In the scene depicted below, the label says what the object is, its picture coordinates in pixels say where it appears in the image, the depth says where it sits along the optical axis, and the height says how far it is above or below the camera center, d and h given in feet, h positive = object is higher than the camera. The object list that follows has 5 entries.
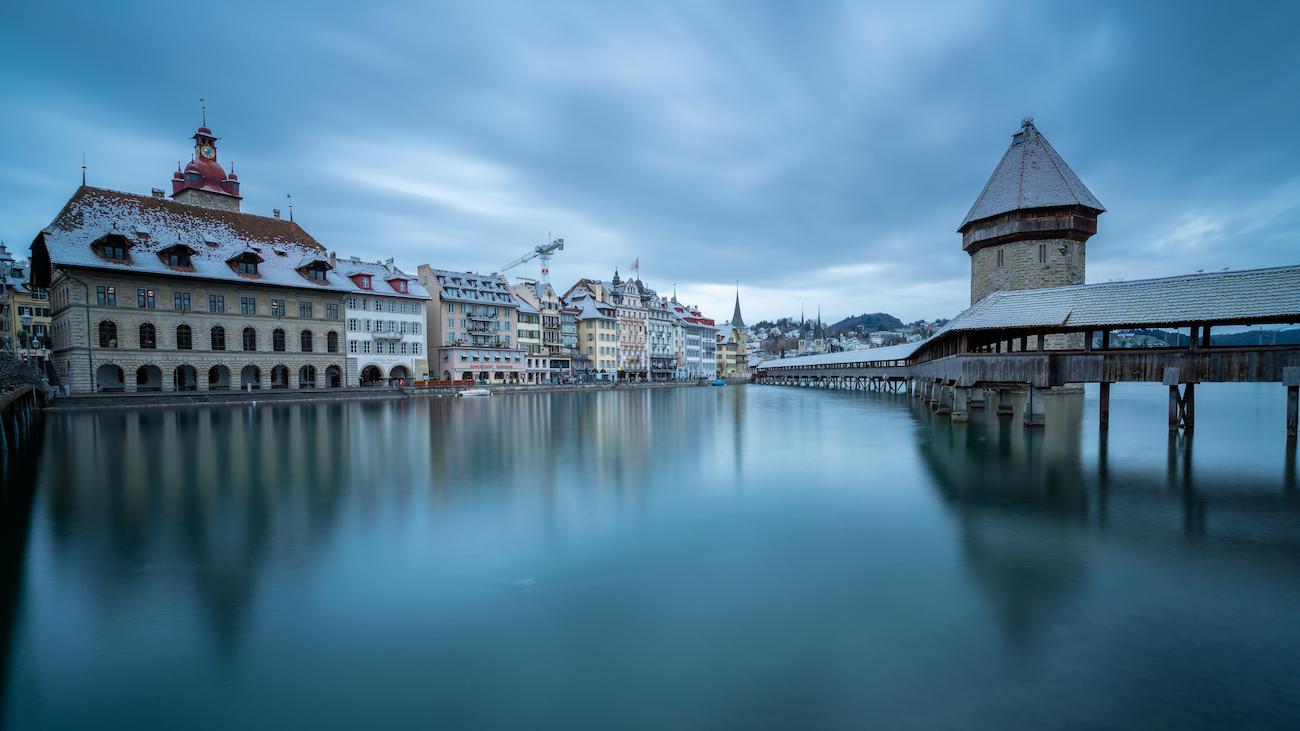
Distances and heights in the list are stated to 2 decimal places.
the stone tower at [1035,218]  132.77 +28.30
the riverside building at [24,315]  207.41 +15.60
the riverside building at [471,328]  208.33 +8.79
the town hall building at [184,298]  125.80 +13.66
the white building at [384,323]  170.81 +9.04
